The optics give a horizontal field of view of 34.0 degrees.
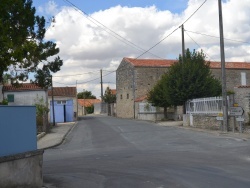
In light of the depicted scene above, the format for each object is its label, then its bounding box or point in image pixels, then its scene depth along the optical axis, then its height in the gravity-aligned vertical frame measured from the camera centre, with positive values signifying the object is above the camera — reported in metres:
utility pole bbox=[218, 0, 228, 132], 25.42 +1.59
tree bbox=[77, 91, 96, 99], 125.50 +4.05
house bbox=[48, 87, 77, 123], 51.88 +0.56
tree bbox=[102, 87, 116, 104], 80.97 +2.14
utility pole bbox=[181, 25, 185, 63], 33.81 +5.52
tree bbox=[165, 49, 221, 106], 32.31 +2.06
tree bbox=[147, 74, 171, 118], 41.06 +1.08
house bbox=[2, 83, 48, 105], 45.56 +1.70
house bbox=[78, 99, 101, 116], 97.40 +1.07
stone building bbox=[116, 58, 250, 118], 59.00 +4.53
